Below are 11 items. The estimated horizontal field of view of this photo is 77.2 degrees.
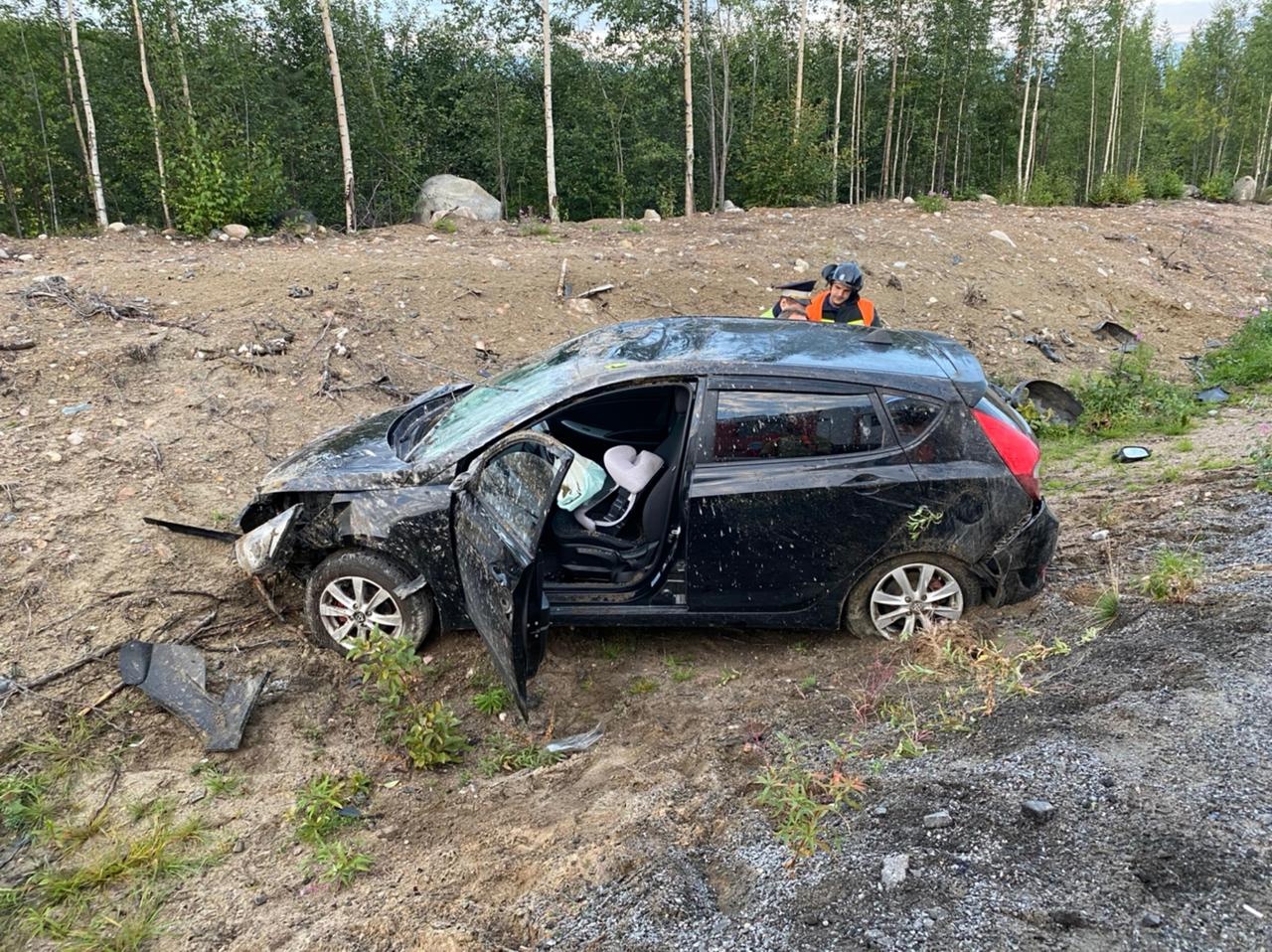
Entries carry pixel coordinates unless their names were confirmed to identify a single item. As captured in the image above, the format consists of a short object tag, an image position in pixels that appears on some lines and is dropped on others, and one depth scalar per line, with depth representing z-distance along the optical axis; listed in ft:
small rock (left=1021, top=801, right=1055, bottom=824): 7.99
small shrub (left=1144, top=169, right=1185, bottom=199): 82.99
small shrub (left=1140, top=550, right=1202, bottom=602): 12.12
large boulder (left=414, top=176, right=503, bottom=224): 53.11
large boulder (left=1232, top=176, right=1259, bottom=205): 93.08
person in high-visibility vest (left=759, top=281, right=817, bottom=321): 21.71
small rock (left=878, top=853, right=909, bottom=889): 7.48
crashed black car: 12.10
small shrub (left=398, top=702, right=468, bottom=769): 11.03
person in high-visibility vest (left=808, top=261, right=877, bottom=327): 20.07
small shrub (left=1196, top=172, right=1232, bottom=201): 90.89
